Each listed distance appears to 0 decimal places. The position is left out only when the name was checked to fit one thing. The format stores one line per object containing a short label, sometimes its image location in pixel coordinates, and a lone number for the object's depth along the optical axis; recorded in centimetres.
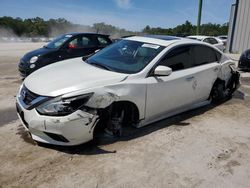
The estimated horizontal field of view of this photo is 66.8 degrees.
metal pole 1351
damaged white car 234
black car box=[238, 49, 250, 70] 712
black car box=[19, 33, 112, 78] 540
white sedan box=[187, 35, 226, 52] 1005
